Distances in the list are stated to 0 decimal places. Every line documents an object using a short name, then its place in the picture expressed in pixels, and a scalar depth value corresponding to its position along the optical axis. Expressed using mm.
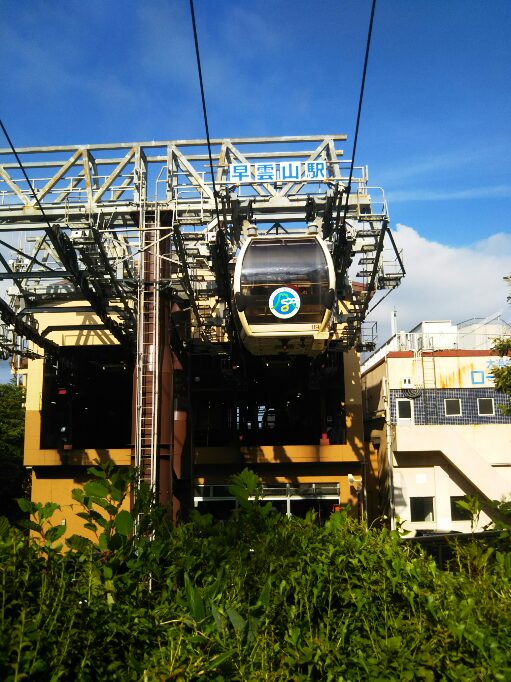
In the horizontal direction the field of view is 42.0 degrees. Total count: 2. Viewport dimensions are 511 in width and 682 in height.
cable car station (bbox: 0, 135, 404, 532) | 16469
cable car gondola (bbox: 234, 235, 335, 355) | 15867
